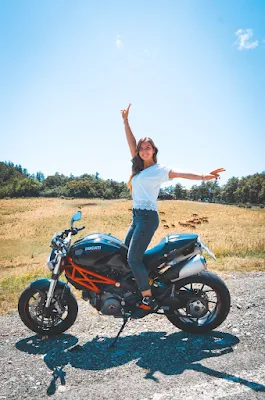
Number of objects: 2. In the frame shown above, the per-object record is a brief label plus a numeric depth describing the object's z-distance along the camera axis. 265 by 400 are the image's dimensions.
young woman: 4.18
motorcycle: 4.41
